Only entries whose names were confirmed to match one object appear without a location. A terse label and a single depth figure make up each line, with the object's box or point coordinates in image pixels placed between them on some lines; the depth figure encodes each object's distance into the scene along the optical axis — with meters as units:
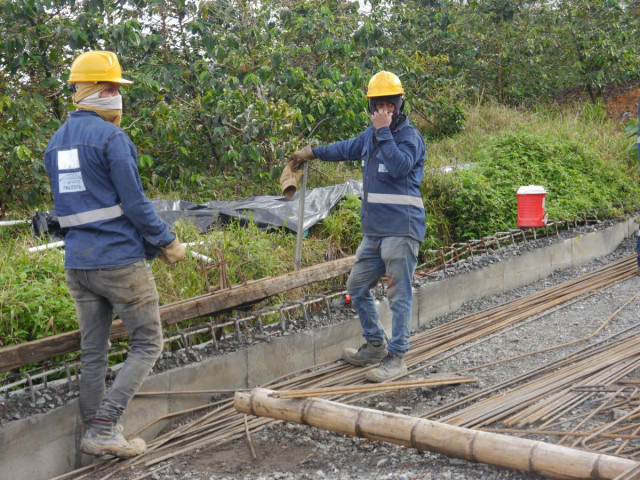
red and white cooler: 8.21
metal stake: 5.92
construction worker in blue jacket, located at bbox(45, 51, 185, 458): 4.11
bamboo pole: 3.36
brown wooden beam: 4.14
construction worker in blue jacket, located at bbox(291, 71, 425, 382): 5.14
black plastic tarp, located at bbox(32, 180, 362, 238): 6.61
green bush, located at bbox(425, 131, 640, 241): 8.42
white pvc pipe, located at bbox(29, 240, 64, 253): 5.35
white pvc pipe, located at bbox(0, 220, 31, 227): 6.44
